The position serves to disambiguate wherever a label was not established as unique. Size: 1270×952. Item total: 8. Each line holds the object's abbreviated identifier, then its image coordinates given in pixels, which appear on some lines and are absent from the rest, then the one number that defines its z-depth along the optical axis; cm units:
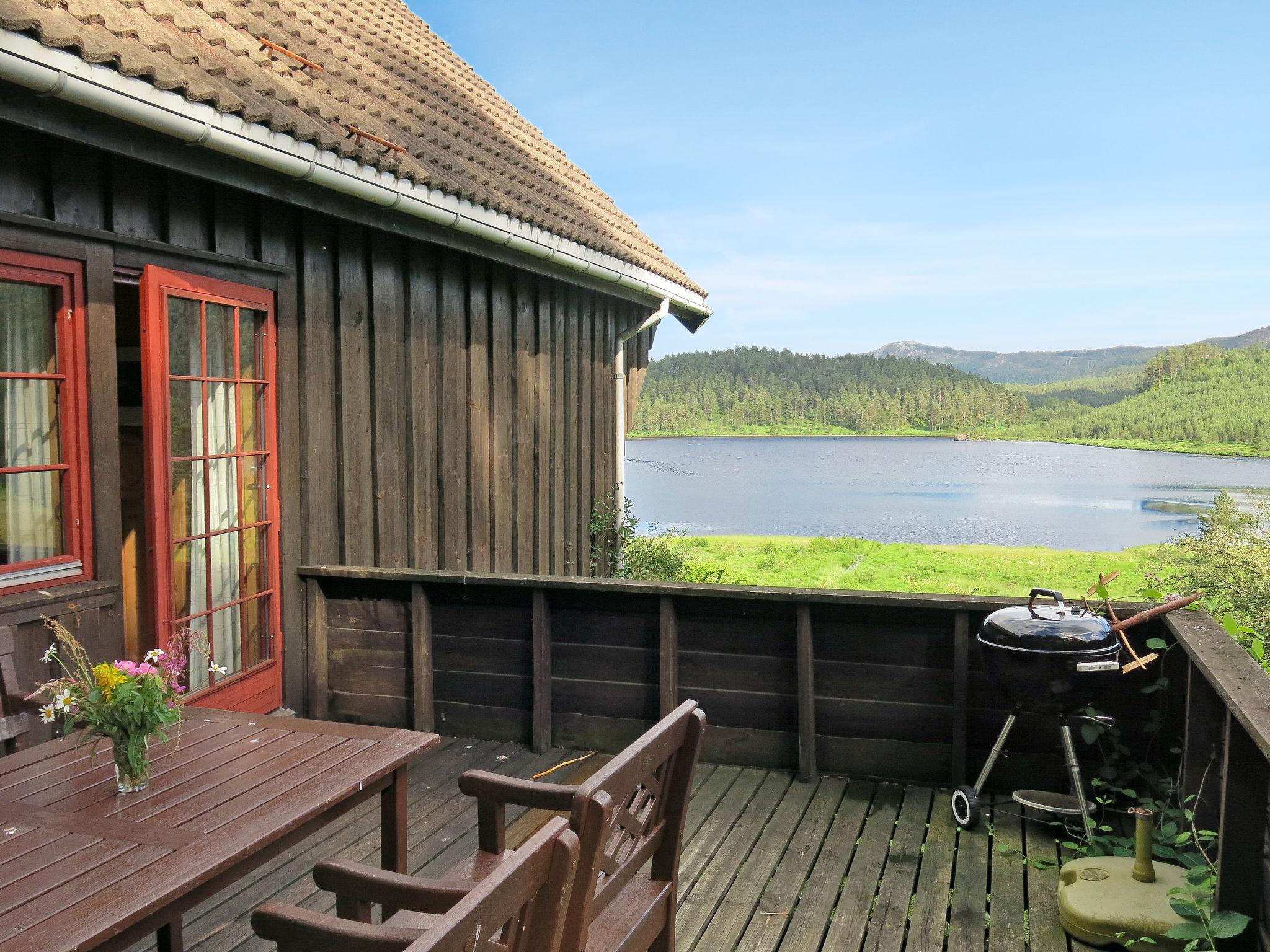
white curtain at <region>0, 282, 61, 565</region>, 300
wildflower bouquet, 187
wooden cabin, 303
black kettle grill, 294
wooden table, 147
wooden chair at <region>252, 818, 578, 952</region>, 106
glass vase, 190
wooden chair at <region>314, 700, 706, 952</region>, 143
